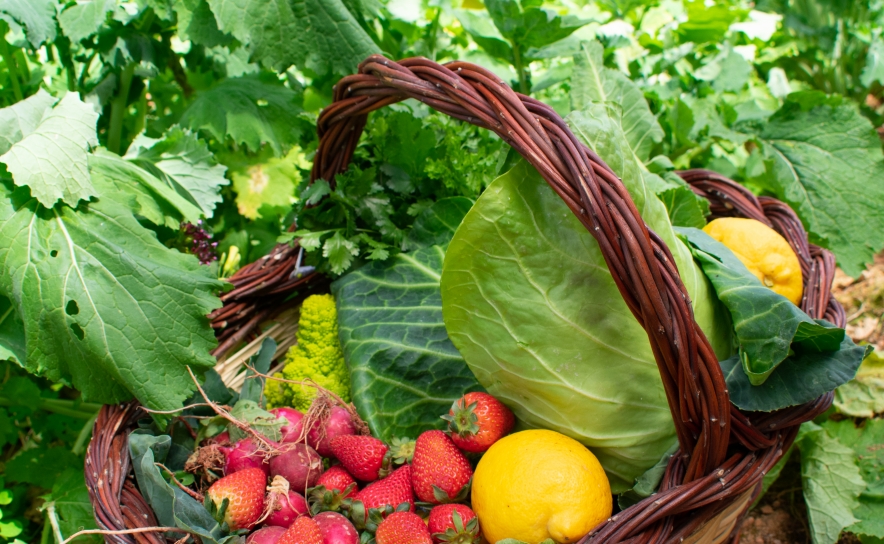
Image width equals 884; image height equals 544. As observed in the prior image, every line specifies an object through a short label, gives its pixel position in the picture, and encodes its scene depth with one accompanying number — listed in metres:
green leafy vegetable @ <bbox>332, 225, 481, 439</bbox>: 0.96
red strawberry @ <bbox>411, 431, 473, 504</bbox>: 0.88
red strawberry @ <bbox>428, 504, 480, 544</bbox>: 0.85
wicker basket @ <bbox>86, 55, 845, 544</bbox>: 0.80
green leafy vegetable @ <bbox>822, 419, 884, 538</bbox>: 1.00
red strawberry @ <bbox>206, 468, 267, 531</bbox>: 0.87
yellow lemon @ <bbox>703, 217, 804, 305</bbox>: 0.96
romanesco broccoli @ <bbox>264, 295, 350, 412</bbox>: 1.00
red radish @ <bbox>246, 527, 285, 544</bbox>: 0.86
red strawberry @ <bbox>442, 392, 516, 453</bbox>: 0.89
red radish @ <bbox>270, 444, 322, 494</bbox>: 0.91
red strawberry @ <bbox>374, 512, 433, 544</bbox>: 0.85
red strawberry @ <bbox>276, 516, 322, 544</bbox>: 0.85
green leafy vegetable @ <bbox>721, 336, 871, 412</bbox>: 0.84
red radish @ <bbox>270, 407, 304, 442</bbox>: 0.92
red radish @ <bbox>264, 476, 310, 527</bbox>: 0.88
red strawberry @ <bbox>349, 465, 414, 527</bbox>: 0.88
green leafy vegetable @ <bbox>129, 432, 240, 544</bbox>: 0.86
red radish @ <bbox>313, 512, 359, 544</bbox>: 0.86
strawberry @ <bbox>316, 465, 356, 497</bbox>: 0.90
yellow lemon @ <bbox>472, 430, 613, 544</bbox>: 0.83
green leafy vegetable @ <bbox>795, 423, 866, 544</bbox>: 0.97
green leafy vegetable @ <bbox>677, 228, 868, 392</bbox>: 0.84
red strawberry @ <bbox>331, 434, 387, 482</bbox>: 0.90
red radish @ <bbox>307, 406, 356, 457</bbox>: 0.93
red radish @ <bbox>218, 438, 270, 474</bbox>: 0.90
